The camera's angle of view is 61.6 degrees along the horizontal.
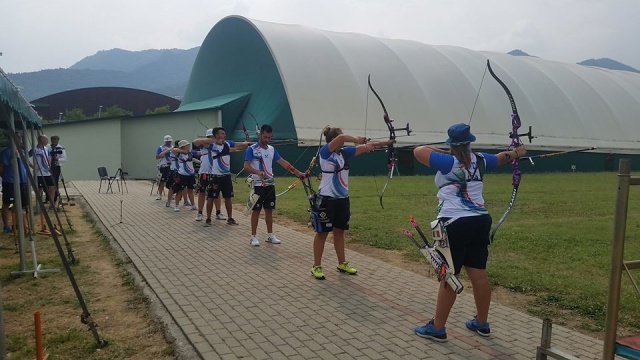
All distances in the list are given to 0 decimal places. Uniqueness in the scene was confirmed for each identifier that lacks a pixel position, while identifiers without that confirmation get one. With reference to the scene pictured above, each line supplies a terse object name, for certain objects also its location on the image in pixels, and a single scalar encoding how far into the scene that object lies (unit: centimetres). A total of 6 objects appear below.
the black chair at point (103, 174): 2023
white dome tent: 2780
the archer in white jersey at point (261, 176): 876
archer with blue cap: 454
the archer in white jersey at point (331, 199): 666
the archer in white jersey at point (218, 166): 1072
